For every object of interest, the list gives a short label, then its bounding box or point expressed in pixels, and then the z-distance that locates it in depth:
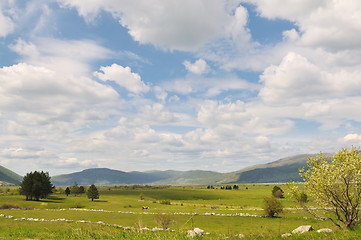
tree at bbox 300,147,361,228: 27.86
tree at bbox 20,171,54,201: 107.50
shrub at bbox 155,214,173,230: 45.28
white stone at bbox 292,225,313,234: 31.76
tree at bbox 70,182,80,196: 158.25
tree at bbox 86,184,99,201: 122.00
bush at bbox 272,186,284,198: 127.04
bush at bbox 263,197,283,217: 69.69
